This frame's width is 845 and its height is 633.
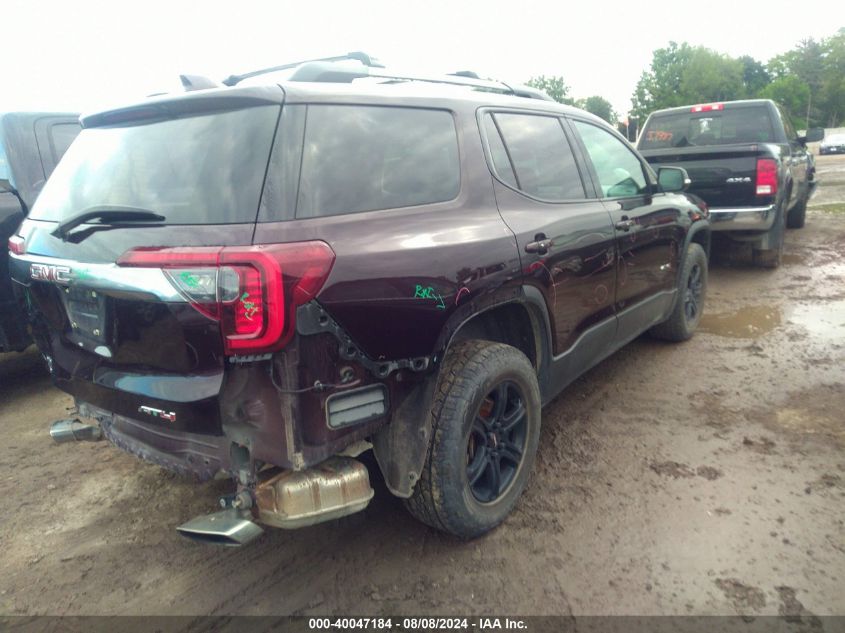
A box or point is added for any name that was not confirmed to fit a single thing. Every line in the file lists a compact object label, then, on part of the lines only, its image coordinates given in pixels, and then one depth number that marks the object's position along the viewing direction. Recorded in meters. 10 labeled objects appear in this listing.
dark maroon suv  2.10
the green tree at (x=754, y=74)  83.81
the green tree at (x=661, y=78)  78.50
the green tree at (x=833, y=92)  70.25
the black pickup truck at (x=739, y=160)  6.88
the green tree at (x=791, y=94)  68.88
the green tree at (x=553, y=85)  77.72
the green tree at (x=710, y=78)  73.06
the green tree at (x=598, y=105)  74.49
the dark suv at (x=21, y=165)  4.41
